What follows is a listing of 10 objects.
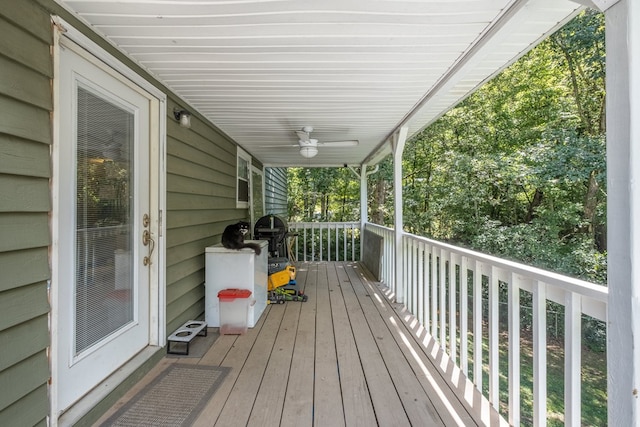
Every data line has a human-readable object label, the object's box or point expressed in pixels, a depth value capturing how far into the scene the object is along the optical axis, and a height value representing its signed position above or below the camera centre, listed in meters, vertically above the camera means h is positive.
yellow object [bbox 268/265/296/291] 4.03 -0.89
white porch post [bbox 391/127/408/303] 3.92 +0.10
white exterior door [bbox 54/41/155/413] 1.67 -0.09
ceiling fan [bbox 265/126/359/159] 3.85 +0.85
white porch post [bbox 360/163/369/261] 7.00 +0.24
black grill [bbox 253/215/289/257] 4.76 -0.32
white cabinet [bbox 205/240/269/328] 3.09 -0.64
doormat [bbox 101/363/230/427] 1.74 -1.17
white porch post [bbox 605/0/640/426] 0.98 +0.00
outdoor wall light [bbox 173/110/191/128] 2.78 +0.85
